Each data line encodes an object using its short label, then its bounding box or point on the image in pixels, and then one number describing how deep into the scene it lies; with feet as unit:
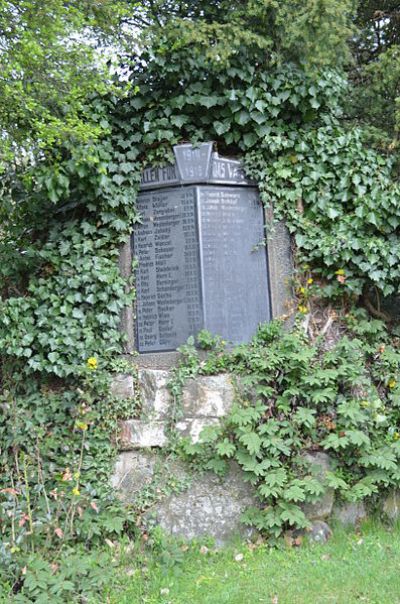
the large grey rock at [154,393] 18.08
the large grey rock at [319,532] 16.57
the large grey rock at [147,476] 17.22
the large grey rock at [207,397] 17.89
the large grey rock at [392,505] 17.69
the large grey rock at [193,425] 17.72
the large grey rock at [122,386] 18.26
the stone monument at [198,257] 19.10
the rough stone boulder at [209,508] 16.84
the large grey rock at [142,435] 17.84
